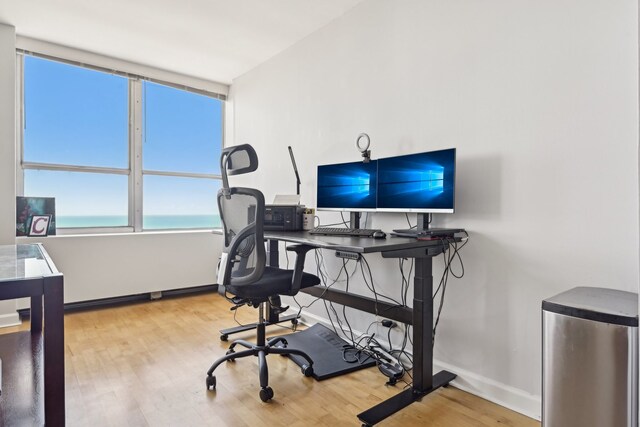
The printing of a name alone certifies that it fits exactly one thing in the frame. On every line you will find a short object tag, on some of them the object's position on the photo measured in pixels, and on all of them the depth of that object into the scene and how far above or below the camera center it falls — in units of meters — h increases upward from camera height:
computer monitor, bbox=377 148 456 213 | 1.93 +0.16
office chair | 1.95 -0.27
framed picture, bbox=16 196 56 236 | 3.20 -0.02
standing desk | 1.68 -0.53
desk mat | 2.24 -1.00
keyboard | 2.11 -0.14
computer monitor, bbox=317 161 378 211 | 2.40 +0.16
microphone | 3.13 +0.33
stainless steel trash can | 1.17 -0.52
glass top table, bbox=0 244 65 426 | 1.02 -0.47
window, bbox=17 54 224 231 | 3.47 +0.64
